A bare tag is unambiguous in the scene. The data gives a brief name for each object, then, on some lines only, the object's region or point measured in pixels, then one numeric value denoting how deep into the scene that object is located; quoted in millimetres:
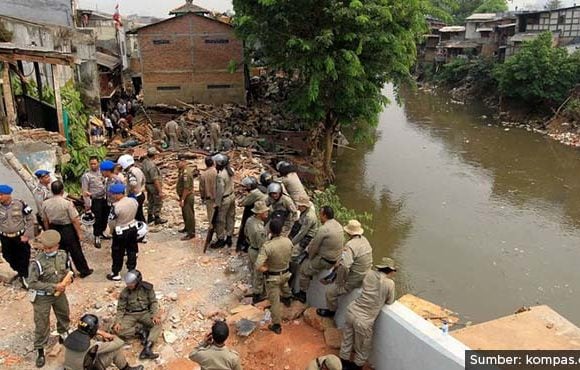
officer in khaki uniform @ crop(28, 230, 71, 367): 5383
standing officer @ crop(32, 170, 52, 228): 7336
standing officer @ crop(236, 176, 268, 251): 7492
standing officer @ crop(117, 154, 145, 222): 8148
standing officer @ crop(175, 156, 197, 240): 8633
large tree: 14609
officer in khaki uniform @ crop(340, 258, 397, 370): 5305
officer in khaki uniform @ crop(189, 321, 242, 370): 4453
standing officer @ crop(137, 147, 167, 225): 8891
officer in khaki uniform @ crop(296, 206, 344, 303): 6086
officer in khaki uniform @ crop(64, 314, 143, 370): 4848
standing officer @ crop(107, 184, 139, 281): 6727
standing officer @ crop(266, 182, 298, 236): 7074
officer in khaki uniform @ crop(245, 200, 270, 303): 6582
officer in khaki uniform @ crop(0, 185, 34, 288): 6445
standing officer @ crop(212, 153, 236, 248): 8070
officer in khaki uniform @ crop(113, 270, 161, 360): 5781
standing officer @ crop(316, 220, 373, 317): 5645
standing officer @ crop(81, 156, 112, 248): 8039
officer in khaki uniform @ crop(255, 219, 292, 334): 5969
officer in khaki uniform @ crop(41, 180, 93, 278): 6645
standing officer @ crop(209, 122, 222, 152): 16516
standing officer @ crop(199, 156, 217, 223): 8281
